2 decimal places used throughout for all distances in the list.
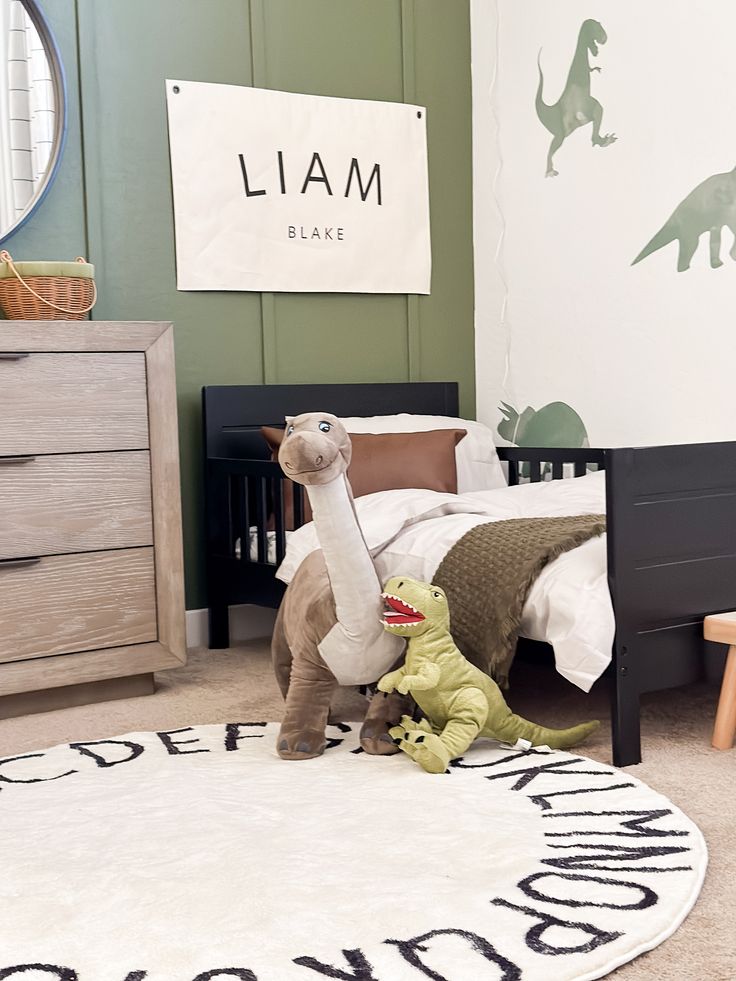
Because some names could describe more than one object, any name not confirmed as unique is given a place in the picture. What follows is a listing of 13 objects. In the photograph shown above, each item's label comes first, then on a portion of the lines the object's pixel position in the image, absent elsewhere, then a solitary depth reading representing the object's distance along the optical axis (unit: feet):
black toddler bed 6.66
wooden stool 6.96
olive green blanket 7.09
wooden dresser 8.20
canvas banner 10.48
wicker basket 8.66
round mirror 9.41
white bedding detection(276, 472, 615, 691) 6.68
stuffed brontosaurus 6.84
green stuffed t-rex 6.71
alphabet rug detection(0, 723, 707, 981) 4.30
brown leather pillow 9.78
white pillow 10.60
